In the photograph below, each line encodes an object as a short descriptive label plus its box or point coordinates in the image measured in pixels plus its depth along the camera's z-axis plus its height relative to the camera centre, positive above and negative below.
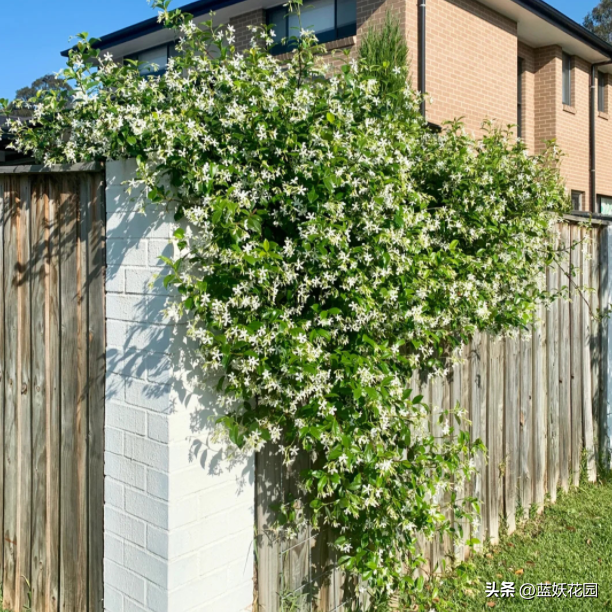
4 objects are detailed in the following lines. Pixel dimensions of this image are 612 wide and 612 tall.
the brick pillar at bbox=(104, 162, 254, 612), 2.68 -0.63
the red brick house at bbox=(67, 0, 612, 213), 11.92 +5.01
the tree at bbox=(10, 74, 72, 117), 40.90 +13.88
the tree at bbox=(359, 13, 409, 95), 10.06 +3.81
